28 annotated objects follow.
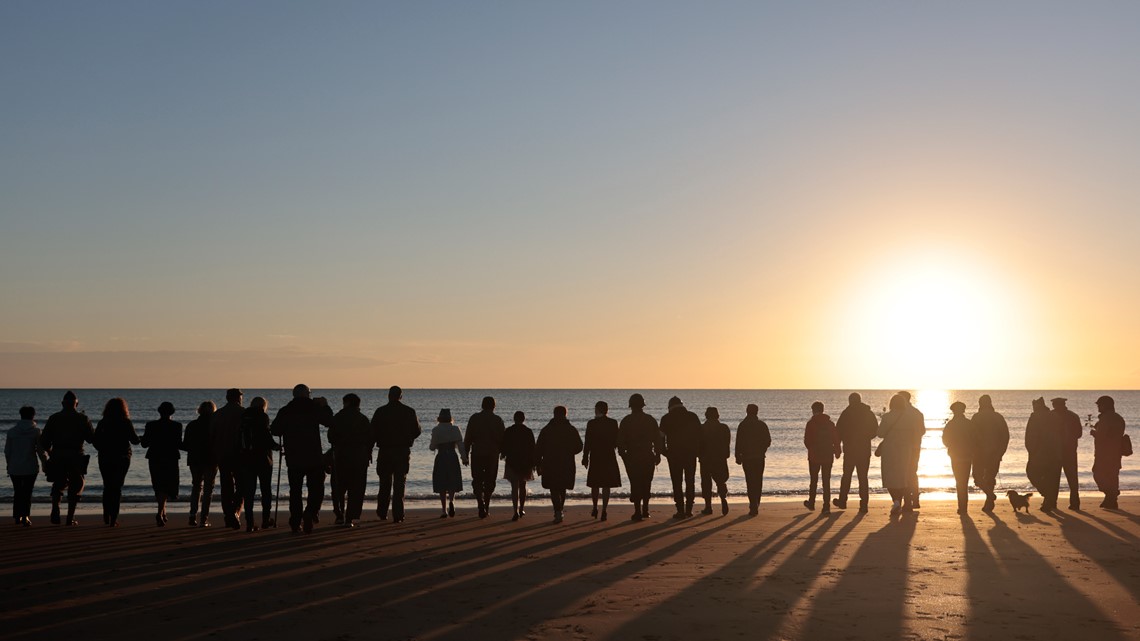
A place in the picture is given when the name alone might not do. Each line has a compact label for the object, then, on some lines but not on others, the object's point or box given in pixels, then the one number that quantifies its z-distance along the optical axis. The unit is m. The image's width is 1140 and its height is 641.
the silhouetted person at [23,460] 14.51
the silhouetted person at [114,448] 14.13
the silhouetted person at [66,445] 14.39
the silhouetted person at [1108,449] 16.77
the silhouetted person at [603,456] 15.57
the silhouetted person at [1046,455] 16.22
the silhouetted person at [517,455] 15.62
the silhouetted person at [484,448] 15.57
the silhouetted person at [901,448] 16.30
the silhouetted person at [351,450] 13.52
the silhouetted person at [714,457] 16.30
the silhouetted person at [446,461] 15.91
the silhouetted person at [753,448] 16.56
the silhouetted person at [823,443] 16.92
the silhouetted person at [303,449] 12.91
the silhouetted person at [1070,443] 16.45
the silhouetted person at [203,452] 14.02
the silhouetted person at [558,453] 15.55
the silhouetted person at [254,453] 13.23
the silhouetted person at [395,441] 14.22
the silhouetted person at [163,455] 14.26
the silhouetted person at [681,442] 15.88
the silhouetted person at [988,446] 16.08
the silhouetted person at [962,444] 16.02
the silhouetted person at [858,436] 16.52
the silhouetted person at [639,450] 15.57
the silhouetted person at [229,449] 13.52
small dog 16.16
